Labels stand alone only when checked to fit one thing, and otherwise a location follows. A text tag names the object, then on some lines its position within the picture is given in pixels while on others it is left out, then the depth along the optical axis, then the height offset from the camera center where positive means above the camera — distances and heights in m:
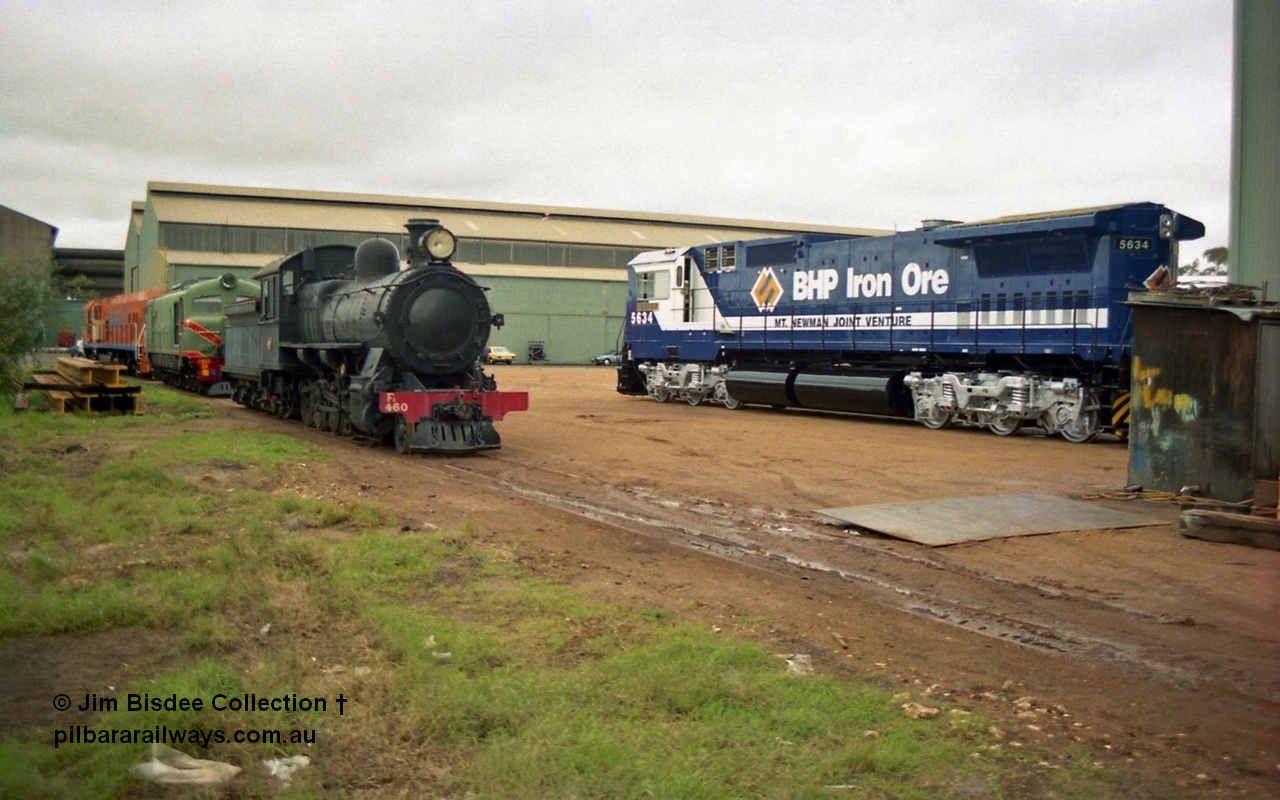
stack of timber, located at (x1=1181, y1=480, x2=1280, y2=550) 9.19 -1.34
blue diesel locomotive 18.70 +1.28
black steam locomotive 16.02 +0.22
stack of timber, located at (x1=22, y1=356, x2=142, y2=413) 21.89 -0.79
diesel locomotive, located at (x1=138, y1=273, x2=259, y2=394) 29.78 +1.00
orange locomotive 38.53 +1.14
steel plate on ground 9.96 -1.50
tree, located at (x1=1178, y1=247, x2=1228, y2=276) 32.86 +4.24
